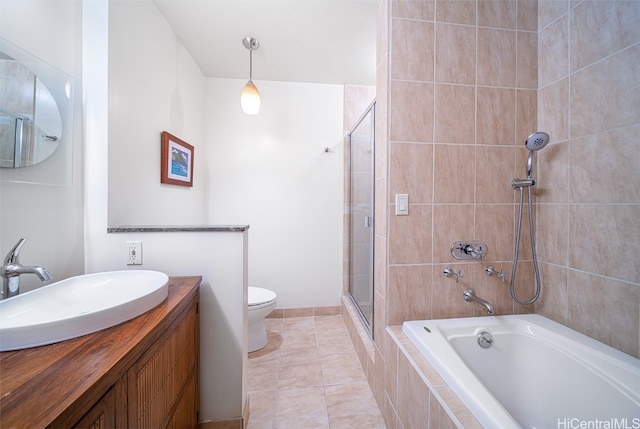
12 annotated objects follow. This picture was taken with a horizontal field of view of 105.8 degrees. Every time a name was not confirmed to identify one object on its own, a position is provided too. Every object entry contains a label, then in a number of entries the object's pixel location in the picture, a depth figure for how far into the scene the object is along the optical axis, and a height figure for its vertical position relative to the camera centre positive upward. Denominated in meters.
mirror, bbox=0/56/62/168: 0.87 +0.39
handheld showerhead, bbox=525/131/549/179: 1.21 +0.37
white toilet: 1.82 -0.75
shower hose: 1.28 -0.23
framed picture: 1.70 +0.42
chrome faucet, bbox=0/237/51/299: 0.81 -0.19
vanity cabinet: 0.46 -0.36
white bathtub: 0.86 -0.64
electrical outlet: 1.18 -0.18
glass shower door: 1.82 +0.02
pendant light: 1.90 +0.94
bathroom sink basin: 0.62 -0.30
